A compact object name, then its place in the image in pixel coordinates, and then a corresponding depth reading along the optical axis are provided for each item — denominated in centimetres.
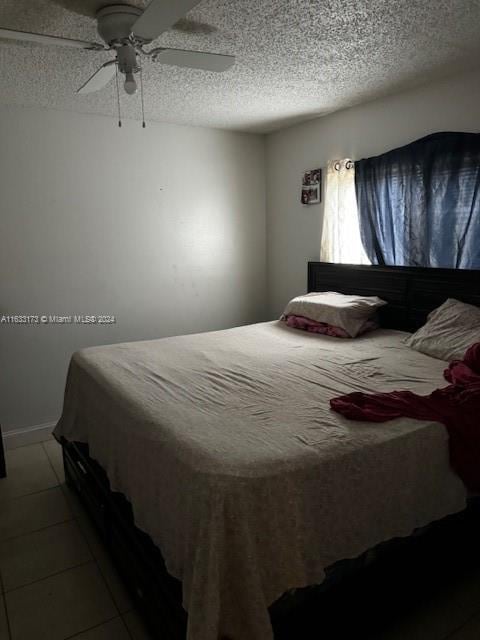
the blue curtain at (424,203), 264
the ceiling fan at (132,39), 157
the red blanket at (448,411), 166
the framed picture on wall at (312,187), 371
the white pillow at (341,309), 300
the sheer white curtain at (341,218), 344
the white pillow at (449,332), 238
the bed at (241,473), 122
